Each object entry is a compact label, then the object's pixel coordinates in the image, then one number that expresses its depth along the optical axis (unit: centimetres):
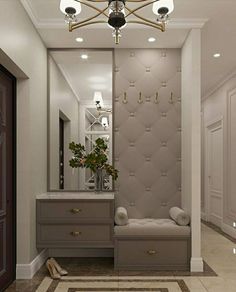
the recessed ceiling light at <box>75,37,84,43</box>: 279
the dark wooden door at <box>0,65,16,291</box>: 219
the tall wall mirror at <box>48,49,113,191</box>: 296
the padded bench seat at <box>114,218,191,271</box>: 258
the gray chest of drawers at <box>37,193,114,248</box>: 259
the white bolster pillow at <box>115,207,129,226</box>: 258
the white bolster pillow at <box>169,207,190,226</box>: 260
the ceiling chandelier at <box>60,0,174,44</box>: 143
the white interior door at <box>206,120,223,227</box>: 465
